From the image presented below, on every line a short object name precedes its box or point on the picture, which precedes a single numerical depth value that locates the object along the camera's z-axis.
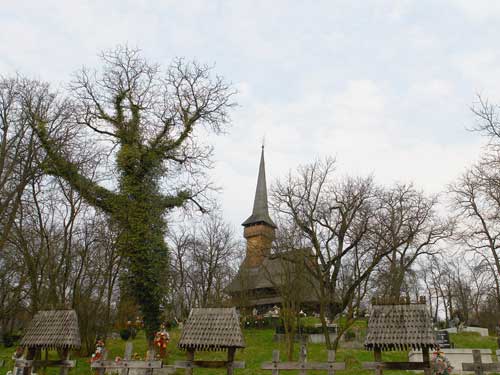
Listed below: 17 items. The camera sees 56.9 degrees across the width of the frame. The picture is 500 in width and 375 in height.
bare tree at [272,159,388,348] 25.03
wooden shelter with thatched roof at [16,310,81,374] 14.52
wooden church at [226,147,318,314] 25.61
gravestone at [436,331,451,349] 24.02
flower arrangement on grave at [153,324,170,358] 21.00
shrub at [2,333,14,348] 34.56
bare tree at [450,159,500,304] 28.44
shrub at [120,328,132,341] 33.66
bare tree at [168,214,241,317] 38.09
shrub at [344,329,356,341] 29.81
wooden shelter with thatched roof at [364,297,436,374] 12.40
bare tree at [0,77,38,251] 15.90
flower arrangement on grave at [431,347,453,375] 14.13
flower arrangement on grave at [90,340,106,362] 16.60
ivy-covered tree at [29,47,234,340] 22.36
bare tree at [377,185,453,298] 26.95
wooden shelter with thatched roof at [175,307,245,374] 13.47
